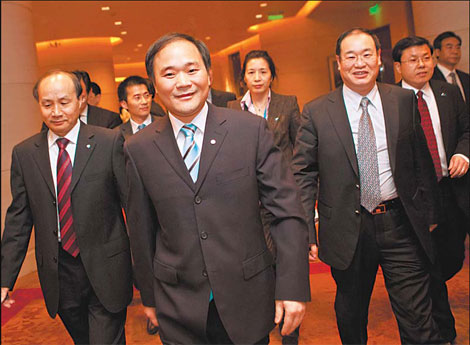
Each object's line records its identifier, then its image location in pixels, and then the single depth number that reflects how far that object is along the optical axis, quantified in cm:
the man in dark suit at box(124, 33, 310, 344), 168
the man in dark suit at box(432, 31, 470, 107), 427
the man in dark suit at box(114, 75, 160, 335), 358
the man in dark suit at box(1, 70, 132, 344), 226
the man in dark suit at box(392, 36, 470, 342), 290
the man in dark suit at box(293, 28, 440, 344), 235
